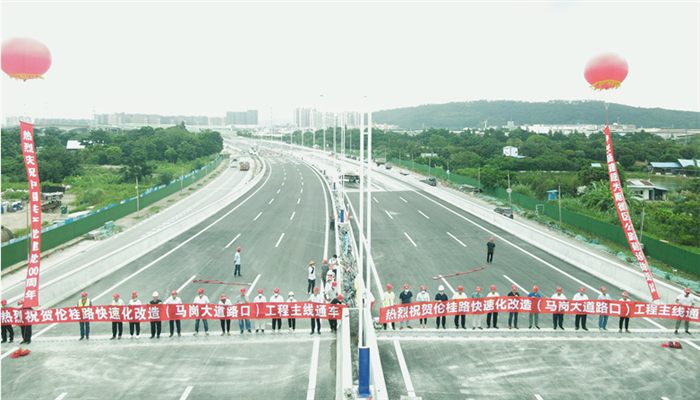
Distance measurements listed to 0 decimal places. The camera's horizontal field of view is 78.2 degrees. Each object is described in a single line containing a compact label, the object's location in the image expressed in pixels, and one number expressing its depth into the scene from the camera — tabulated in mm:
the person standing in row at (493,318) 13877
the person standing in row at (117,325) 13088
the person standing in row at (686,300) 13453
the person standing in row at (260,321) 13445
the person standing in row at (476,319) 13909
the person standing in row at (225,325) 13445
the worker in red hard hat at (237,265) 19516
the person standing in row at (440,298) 13797
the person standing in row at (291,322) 13577
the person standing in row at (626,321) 13639
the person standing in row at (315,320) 13562
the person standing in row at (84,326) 13086
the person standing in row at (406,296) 13812
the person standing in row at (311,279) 17012
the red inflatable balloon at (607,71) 14523
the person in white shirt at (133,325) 13195
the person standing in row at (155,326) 13122
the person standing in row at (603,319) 13820
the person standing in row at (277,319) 13438
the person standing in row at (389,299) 13727
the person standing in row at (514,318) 13914
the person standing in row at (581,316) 13742
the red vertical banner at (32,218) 13336
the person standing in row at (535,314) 13836
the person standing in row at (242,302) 13374
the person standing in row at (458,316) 13830
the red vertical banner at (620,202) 15320
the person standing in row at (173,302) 13172
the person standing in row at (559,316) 13765
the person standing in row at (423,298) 13934
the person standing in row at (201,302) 13250
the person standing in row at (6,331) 12945
